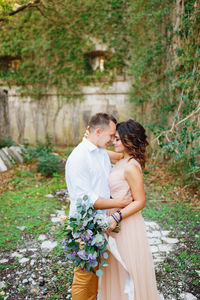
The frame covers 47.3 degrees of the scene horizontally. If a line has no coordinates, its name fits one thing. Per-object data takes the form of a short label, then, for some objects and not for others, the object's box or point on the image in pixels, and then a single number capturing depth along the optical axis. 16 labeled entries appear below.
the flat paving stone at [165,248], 3.24
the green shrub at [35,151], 6.90
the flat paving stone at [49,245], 3.26
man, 1.78
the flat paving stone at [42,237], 3.48
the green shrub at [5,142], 7.17
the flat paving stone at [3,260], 2.96
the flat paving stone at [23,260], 2.97
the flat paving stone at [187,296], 2.40
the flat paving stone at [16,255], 3.09
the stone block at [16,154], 7.04
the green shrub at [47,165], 6.08
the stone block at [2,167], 6.33
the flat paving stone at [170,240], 3.42
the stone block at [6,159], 6.55
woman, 1.86
